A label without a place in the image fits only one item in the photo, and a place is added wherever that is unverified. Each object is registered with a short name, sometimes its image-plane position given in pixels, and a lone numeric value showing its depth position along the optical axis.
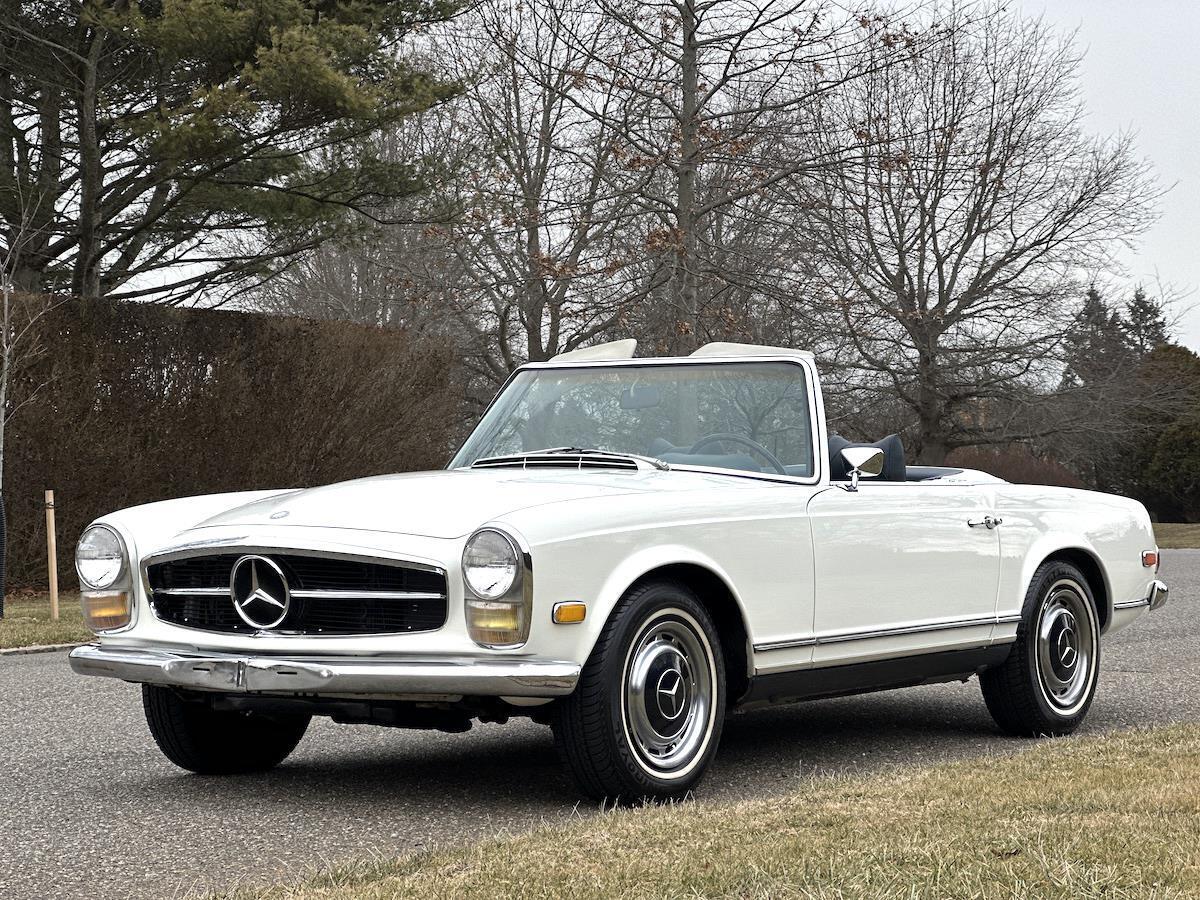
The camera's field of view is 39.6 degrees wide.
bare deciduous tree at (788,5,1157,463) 31.31
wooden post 15.25
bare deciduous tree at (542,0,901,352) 18.34
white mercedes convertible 5.34
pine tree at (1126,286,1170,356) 35.62
